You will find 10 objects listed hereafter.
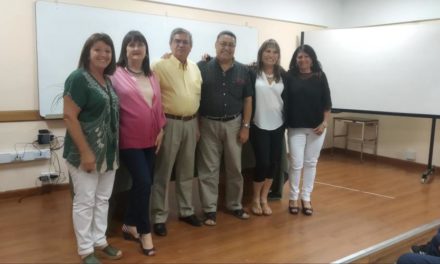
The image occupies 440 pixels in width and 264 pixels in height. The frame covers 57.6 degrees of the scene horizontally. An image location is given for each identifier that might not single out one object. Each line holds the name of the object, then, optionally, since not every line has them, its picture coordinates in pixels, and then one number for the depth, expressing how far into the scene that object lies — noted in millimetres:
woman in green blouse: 2111
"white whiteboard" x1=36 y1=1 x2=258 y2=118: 3742
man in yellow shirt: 2723
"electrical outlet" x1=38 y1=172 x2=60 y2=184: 3914
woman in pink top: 2389
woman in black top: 3168
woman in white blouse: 3102
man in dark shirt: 2922
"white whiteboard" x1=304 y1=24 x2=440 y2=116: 4664
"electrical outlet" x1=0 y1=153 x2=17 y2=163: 3635
